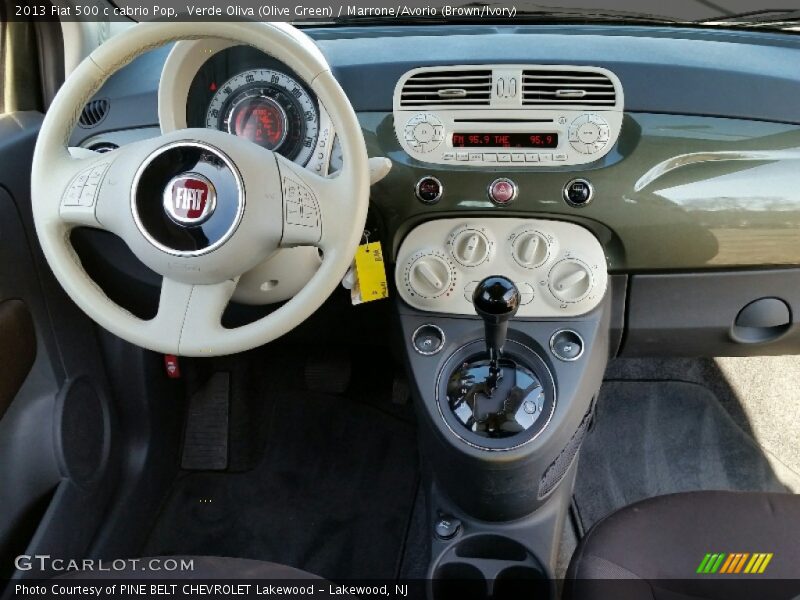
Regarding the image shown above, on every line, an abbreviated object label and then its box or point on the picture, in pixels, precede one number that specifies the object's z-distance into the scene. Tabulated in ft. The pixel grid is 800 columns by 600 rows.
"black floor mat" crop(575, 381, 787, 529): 7.18
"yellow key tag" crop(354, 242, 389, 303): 5.05
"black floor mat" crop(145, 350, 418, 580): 6.91
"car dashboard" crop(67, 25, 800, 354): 5.03
